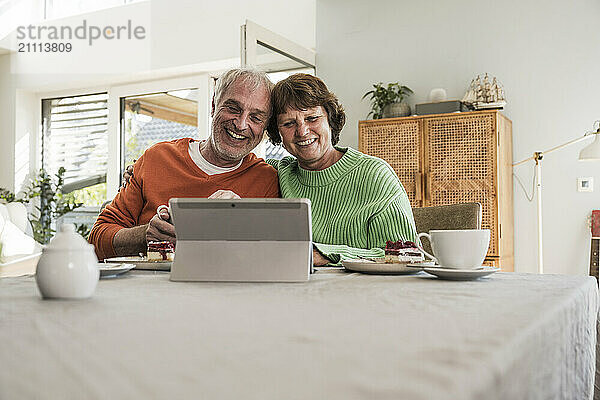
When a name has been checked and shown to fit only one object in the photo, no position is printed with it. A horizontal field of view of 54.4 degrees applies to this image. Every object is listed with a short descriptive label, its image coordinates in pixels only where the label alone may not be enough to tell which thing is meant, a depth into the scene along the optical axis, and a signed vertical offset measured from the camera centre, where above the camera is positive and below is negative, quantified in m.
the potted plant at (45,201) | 6.24 +0.15
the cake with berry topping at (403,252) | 1.27 -0.08
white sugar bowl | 0.78 -0.07
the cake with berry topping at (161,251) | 1.34 -0.08
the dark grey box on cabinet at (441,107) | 4.05 +0.75
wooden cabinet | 3.86 +0.38
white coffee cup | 1.12 -0.06
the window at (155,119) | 5.71 +0.97
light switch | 3.98 +0.20
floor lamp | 3.43 +0.34
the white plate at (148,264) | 1.26 -0.11
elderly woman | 1.61 +0.11
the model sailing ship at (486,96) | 4.05 +0.82
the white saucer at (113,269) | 1.09 -0.10
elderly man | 1.85 +0.16
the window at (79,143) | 6.31 +0.80
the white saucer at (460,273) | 1.04 -0.11
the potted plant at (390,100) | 4.33 +0.87
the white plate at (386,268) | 1.16 -0.11
